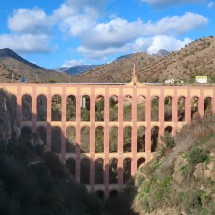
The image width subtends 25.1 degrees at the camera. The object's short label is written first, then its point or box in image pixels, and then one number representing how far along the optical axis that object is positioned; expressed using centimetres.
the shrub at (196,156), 4012
